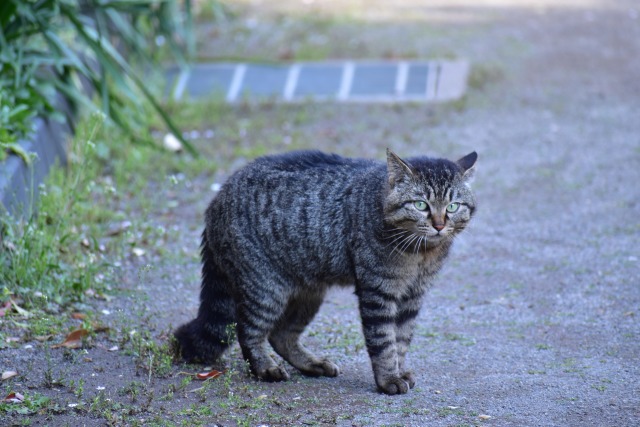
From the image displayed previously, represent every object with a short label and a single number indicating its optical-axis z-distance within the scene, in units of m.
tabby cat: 8.48
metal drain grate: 17.92
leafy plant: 12.47
